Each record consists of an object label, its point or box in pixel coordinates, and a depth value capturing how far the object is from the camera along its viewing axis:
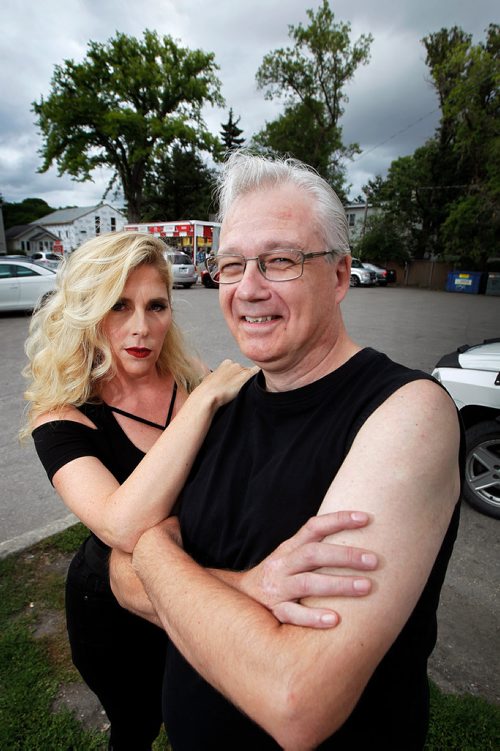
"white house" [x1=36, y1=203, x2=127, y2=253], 65.94
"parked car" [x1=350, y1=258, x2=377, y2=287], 29.88
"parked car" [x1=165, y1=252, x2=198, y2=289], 21.55
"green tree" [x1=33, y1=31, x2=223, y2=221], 30.80
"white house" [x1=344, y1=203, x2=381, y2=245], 40.24
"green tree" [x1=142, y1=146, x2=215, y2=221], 47.19
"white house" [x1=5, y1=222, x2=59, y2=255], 66.25
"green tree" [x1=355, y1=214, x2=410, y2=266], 34.98
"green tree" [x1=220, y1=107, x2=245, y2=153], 60.13
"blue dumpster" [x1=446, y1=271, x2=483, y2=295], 29.16
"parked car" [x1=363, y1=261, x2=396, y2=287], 31.53
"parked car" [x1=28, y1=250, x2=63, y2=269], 38.94
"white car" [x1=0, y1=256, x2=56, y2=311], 13.07
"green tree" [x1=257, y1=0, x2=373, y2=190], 34.00
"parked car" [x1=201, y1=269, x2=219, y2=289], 21.98
